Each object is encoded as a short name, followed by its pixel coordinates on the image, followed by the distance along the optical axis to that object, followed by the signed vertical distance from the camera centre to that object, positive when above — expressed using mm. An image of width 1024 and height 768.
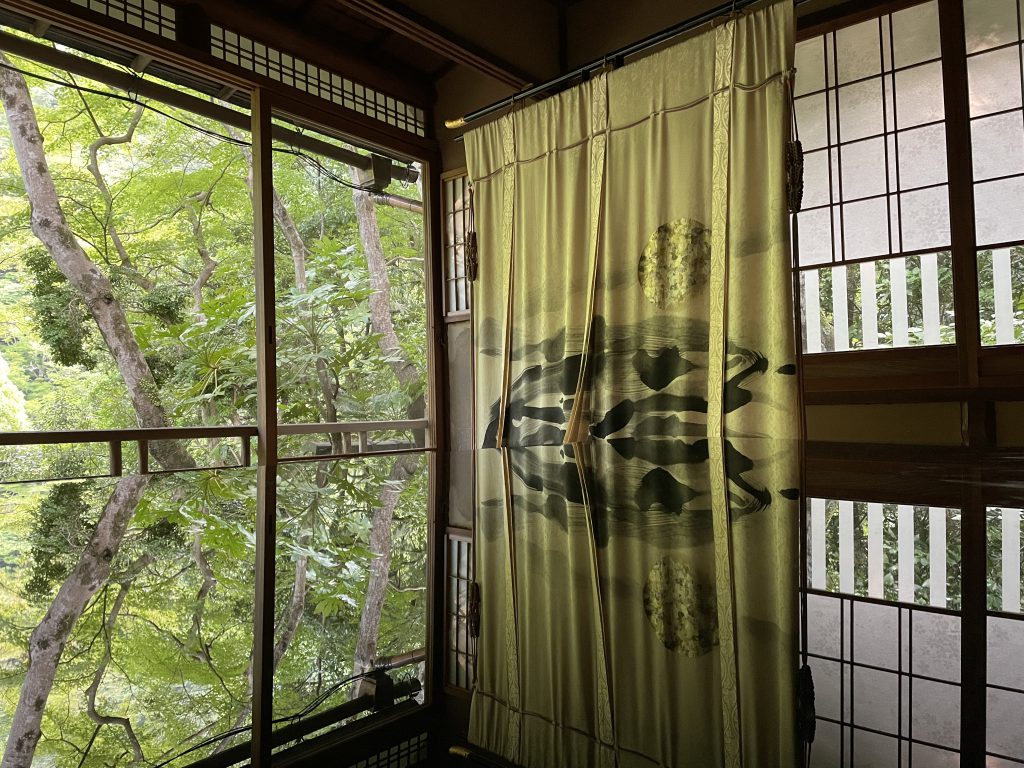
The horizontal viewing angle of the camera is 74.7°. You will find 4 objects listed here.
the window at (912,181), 2775 +947
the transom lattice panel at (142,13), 2898 +1753
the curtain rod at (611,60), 2787 +1610
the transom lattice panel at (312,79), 3350 +1805
